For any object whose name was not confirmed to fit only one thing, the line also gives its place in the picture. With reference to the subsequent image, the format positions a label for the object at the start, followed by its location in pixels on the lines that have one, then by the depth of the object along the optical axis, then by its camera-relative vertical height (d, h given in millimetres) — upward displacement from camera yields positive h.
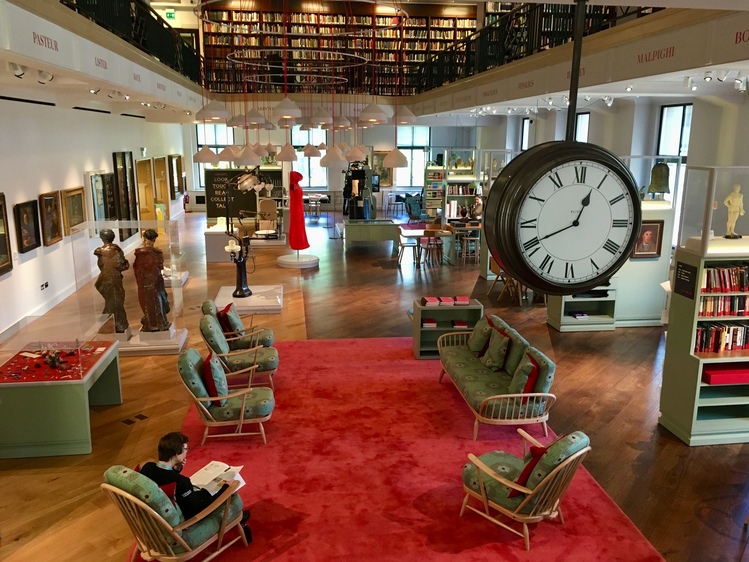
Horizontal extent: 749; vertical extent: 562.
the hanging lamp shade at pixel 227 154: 10495 +51
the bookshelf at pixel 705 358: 6328 -2013
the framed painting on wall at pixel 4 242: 9094 -1286
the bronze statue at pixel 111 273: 8523 -1622
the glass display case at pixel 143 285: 8562 -1842
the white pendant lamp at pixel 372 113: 8727 +636
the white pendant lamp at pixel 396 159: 9148 -8
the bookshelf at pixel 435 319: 8602 -2282
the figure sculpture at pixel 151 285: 8641 -1812
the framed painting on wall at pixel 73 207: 11992 -1037
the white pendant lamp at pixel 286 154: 11453 +64
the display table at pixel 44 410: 5938 -2449
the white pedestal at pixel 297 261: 14516 -2445
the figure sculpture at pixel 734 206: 7168 -519
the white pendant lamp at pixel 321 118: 10703 +690
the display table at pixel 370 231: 16188 -1900
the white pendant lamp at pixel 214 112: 9367 +685
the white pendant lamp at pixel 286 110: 9835 +762
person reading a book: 4316 -2223
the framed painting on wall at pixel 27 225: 9734 -1138
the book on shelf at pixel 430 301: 8641 -1994
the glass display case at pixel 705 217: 6121 -608
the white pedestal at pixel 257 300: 10961 -2595
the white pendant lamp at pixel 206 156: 10398 +14
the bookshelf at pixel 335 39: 18689 +3716
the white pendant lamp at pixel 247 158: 9672 -12
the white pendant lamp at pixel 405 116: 9422 +656
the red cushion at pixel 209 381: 6156 -2222
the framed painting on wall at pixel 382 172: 25205 -577
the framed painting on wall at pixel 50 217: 10781 -1111
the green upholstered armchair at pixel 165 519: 4105 -2515
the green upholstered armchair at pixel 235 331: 8125 -2296
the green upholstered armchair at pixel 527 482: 4492 -2481
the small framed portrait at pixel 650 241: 9891 -1286
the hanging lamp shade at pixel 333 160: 9648 -30
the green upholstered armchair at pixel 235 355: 7184 -2393
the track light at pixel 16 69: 6525 +918
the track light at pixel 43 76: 7389 +967
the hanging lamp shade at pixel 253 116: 10164 +674
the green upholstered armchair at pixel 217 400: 5992 -2448
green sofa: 6094 -2346
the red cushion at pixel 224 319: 8164 -2132
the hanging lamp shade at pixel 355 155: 10078 +51
